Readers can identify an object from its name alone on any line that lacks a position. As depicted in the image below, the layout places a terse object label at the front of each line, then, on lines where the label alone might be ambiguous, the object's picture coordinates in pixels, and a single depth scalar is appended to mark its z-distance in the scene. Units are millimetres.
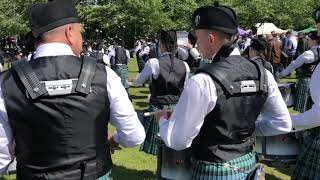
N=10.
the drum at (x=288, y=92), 4805
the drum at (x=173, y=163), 3072
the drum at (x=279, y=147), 3488
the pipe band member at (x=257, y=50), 6948
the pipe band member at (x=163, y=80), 5426
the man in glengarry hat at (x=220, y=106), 2479
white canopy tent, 27419
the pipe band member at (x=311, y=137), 3008
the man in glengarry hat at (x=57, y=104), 2174
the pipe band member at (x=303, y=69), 7267
